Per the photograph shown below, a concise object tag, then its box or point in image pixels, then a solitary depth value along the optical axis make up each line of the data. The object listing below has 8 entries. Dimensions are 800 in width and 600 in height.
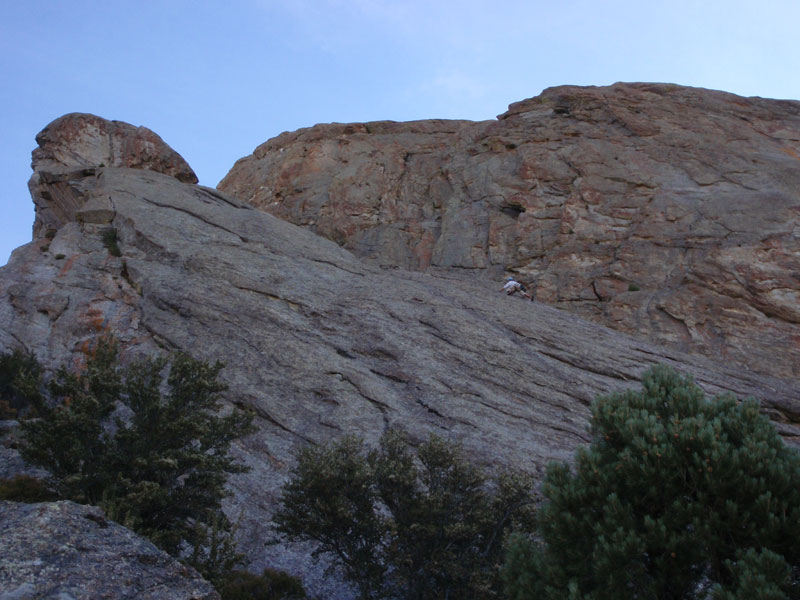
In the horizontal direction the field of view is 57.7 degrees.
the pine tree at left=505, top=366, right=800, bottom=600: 8.84
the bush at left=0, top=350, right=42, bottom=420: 17.98
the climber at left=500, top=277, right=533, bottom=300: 30.52
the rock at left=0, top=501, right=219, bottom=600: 8.45
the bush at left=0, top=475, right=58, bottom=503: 12.57
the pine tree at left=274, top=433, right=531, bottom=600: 12.03
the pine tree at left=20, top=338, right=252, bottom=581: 11.73
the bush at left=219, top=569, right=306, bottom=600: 11.59
